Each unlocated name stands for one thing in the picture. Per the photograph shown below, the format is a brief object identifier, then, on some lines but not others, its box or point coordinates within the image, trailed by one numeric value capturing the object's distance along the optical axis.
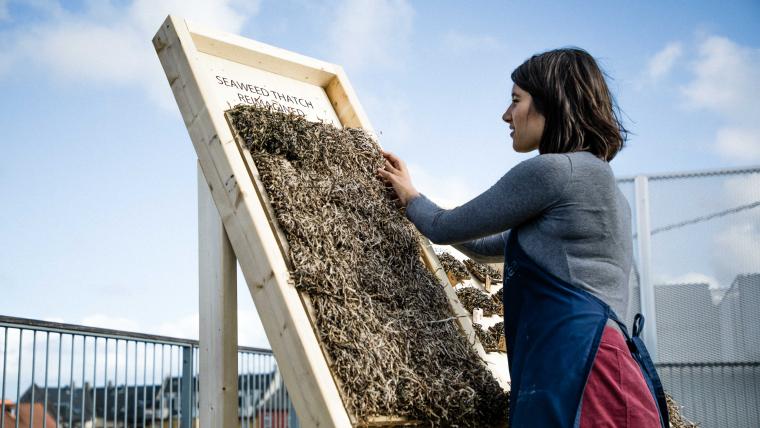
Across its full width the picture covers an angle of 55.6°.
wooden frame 1.97
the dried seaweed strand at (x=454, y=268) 3.09
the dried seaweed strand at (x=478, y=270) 3.29
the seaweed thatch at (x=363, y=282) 2.02
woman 1.70
